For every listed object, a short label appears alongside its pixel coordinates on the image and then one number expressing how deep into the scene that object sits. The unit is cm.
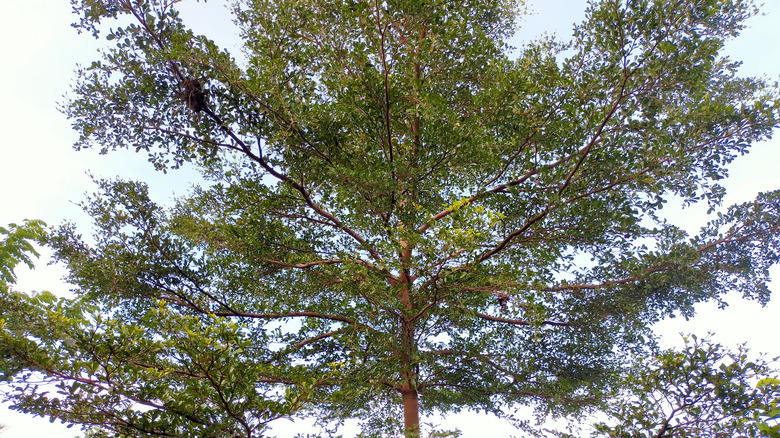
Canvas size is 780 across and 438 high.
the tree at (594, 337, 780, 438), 468
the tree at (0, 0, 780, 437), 524
